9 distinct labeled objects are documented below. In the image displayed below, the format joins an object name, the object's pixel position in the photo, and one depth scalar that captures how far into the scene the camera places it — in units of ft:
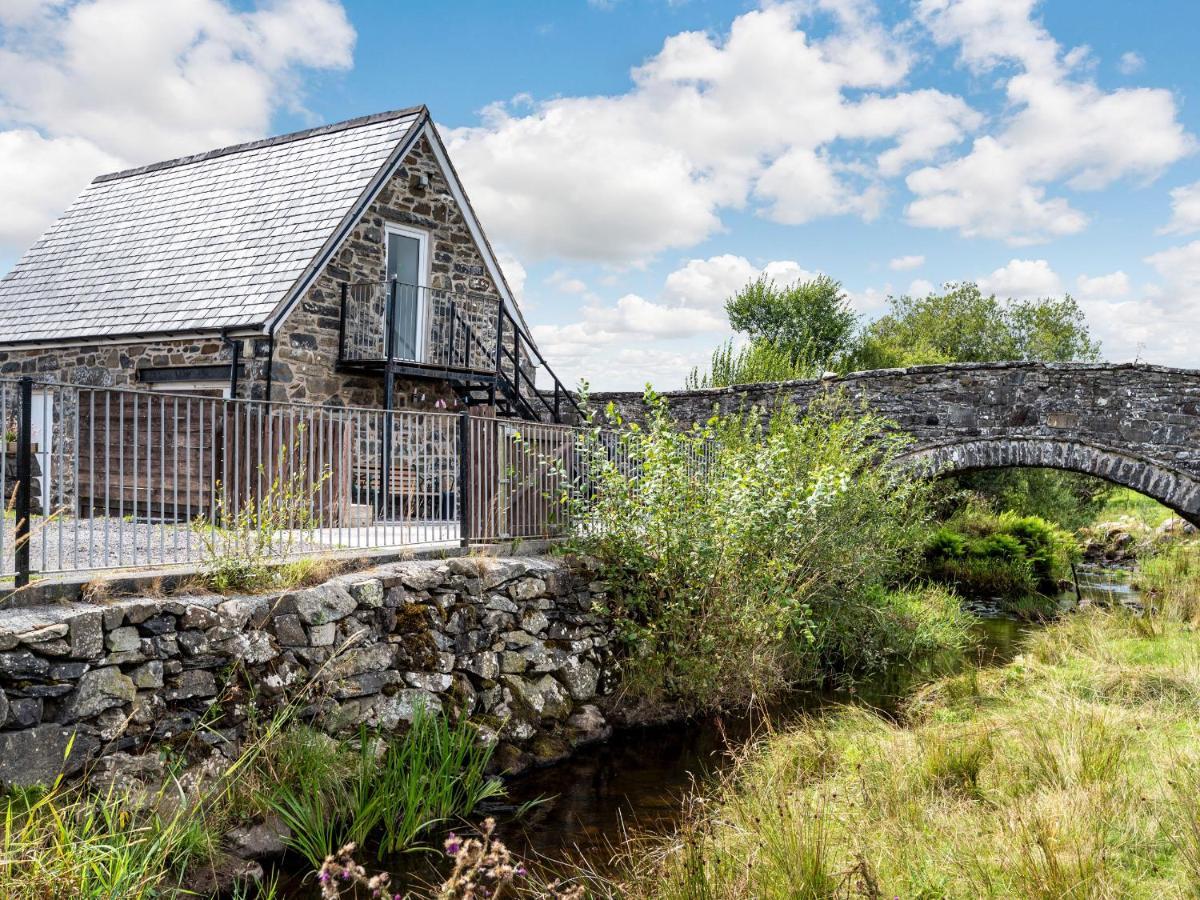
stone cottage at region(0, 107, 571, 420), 42.32
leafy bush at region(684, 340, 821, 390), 77.25
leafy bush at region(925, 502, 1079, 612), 58.59
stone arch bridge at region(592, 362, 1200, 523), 44.80
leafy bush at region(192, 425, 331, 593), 21.62
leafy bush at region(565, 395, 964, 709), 29.50
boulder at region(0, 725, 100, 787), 17.02
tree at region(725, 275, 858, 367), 118.11
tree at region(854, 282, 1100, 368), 132.67
